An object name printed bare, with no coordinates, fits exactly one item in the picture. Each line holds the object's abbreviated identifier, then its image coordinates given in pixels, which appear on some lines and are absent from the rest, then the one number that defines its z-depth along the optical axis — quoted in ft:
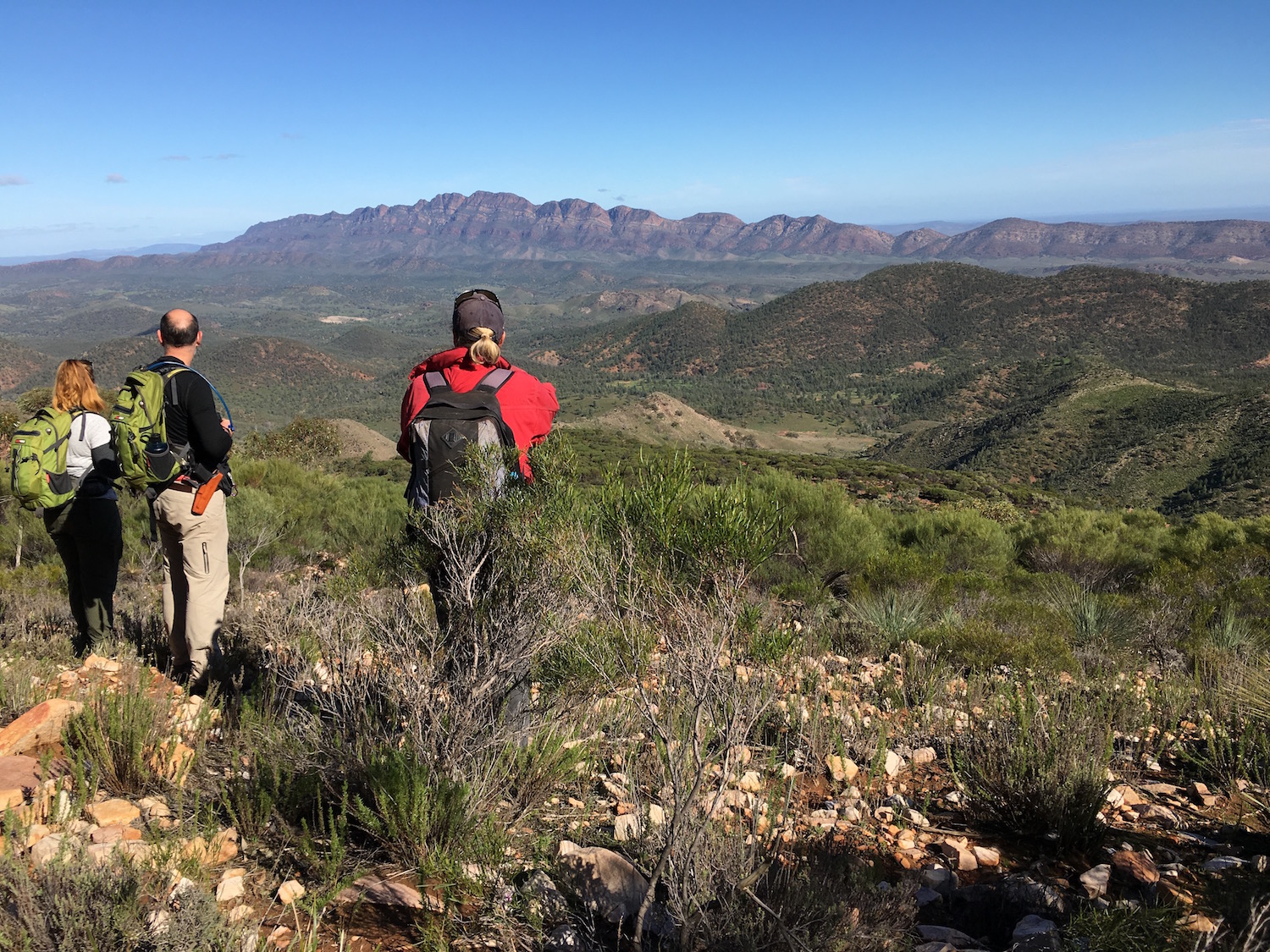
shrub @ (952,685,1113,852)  7.38
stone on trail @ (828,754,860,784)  9.38
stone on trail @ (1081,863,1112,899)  6.36
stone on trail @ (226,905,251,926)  5.54
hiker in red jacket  8.51
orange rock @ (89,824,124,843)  6.67
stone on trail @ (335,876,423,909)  6.13
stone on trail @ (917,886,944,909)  6.66
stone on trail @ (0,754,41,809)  6.82
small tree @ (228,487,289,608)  25.93
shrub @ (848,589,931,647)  15.49
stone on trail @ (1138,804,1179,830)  8.01
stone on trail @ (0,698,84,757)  8.00
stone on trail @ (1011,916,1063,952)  5.38
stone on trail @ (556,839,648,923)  6.07
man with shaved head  10.94
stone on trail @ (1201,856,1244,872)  6.54
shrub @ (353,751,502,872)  6.42
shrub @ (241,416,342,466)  93.25
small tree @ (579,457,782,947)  5.86
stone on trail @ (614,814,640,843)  7.14
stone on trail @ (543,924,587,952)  5.62
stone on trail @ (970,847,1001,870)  7.36
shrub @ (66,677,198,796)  7.77
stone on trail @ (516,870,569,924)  5.86
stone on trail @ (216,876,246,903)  6.07
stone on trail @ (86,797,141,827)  7.01
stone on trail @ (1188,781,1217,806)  8.48
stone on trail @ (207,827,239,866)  6.37
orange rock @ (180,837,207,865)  6.13
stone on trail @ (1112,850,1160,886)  6.50
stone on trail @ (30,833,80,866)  5.79
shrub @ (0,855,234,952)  4.88
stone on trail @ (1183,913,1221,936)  5.27
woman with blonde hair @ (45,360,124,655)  12.23
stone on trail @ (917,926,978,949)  5.92
